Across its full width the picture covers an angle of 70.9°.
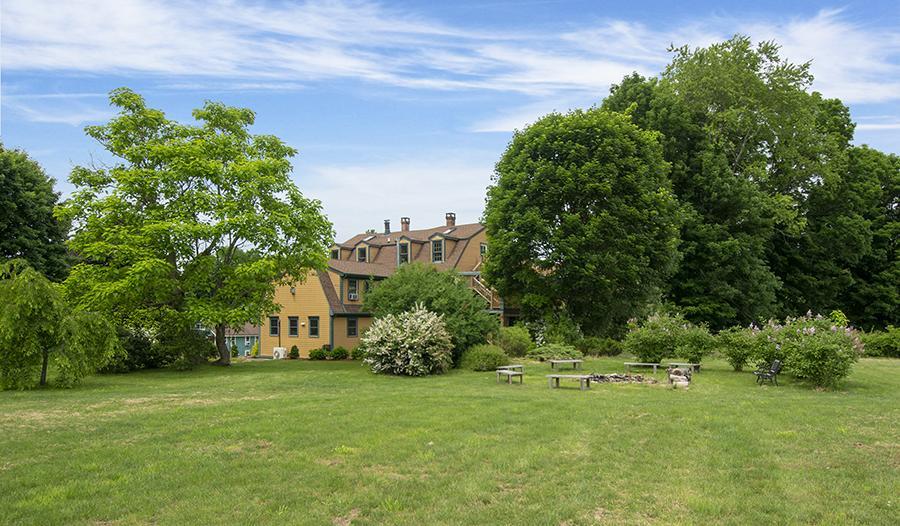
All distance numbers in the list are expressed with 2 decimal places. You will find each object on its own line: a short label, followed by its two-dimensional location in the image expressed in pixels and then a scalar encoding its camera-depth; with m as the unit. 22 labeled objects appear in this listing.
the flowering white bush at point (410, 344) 23.69
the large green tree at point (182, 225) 25.95
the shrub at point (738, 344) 21.53
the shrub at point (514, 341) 29.38
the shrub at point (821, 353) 17.55
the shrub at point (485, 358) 24.98
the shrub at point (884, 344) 33.31
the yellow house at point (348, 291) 37.75
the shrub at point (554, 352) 28.22
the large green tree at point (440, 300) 26.12
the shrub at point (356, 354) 33.31
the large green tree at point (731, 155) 38.09
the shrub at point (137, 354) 26.69
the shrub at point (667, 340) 23.34
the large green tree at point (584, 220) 32.78
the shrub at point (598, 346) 31.86
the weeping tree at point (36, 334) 18.14
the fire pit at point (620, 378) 20.20
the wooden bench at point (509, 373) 20.17
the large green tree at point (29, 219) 34.31
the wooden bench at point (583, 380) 18.29
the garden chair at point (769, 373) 18.59
